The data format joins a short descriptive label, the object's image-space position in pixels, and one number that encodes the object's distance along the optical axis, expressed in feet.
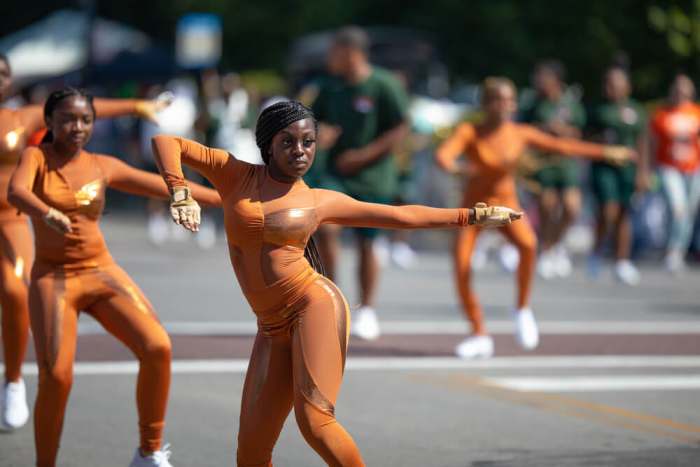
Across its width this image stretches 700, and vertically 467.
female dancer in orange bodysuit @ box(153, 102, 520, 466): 36.76
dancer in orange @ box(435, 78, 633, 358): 69.82
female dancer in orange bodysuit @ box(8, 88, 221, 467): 42.19
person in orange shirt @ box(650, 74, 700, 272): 111.96
